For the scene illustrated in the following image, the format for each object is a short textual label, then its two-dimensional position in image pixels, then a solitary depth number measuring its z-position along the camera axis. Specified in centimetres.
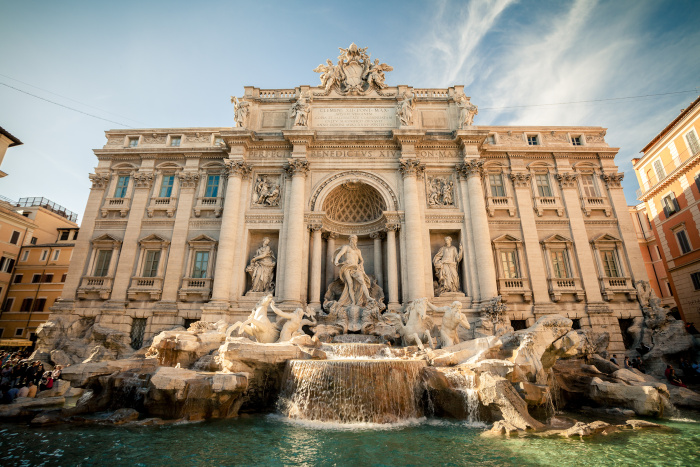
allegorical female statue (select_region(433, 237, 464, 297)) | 1789
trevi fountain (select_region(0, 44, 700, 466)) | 744
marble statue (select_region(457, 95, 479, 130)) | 2008
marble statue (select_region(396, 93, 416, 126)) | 2011
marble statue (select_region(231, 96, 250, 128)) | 2046
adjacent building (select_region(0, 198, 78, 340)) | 2719
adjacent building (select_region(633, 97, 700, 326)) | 2119
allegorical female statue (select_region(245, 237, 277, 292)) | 1817
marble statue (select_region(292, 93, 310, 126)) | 2012
